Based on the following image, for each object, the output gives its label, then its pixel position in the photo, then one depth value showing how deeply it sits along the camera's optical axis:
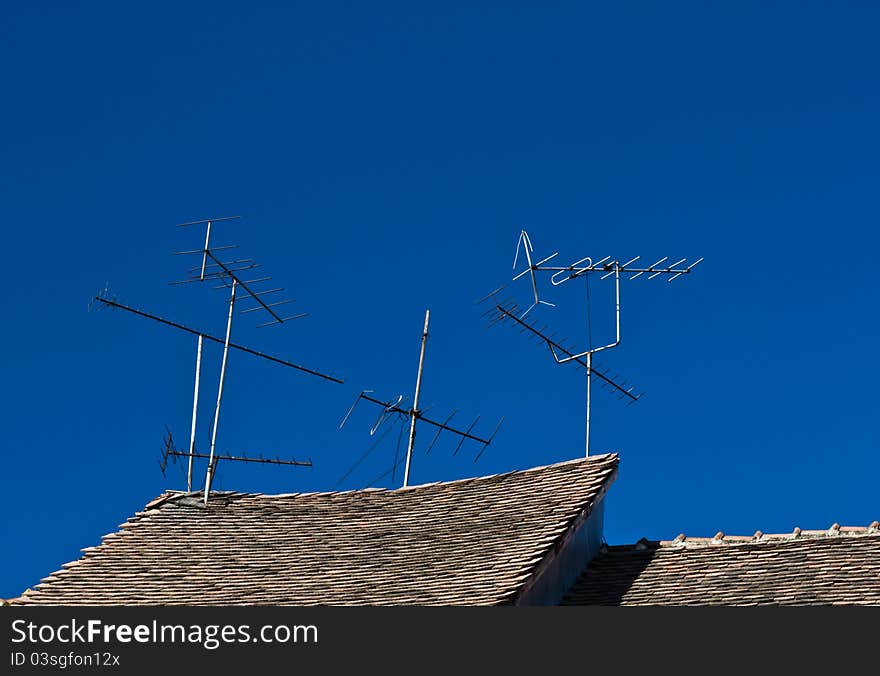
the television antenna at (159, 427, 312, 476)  29.41
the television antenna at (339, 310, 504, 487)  29.20
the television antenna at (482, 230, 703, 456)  27.22
